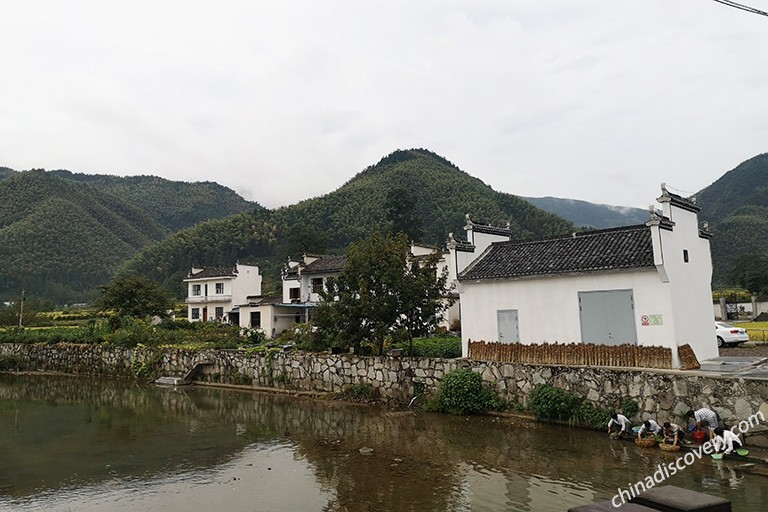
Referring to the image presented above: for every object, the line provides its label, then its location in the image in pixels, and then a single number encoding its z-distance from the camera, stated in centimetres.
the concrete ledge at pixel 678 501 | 595
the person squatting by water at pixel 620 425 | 1485
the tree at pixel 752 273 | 5156
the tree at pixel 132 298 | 4094
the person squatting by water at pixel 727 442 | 1274
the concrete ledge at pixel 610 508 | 577
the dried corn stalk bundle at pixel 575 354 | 1691
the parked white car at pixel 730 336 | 2475
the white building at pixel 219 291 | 5641
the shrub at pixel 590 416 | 1577
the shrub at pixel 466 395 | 1847
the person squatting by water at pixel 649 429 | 1422
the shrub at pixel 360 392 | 2194
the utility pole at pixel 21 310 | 4731
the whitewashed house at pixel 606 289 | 1717
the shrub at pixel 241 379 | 2708
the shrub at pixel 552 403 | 1648
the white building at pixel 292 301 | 4600
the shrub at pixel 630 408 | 1528
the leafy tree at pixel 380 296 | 2205
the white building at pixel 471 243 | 2199
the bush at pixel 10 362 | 3841
